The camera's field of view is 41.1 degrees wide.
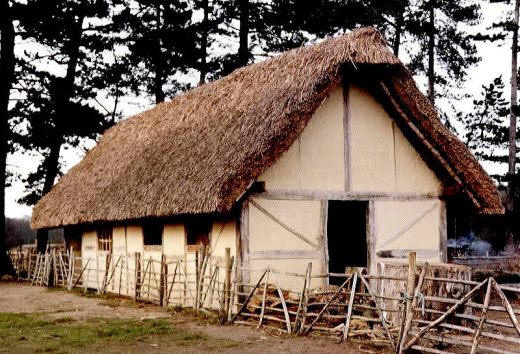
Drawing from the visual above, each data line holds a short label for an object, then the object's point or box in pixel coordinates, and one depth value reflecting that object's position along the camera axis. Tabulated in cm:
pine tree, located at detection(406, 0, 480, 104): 2656
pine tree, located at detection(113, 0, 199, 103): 2638
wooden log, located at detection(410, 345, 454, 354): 853
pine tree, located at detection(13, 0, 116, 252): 2313
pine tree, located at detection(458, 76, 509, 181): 3344
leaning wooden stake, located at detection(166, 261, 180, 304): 1402
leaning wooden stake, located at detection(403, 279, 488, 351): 833
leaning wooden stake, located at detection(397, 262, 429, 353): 898
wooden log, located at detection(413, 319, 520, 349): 777
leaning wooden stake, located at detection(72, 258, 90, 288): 1873
